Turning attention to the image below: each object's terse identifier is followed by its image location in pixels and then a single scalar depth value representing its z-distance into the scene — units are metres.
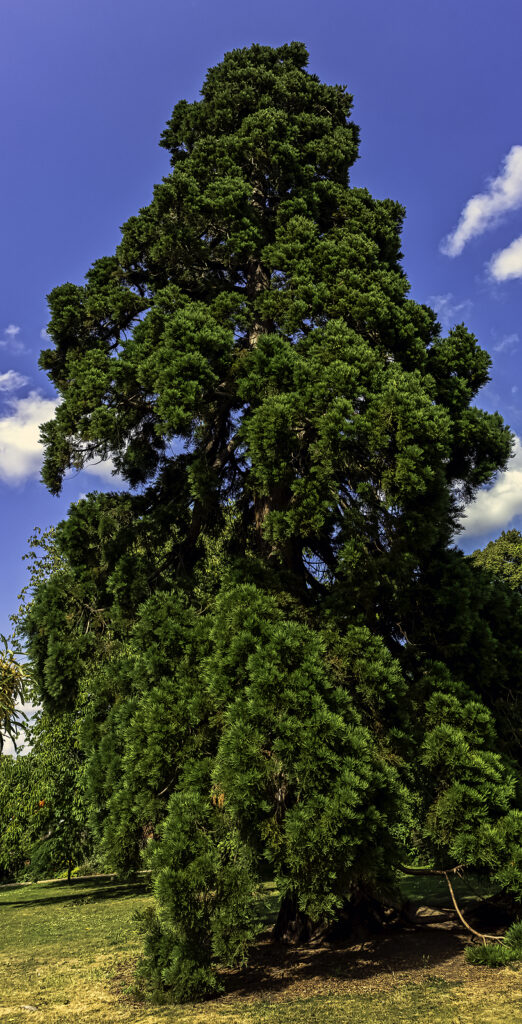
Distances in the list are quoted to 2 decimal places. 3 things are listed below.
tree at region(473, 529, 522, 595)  29.59
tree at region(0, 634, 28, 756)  18.08
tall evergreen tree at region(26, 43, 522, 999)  6.02
